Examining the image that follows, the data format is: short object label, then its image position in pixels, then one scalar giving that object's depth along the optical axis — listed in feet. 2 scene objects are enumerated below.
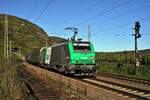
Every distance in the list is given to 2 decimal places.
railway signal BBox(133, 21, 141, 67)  47.59
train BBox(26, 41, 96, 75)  38.98
